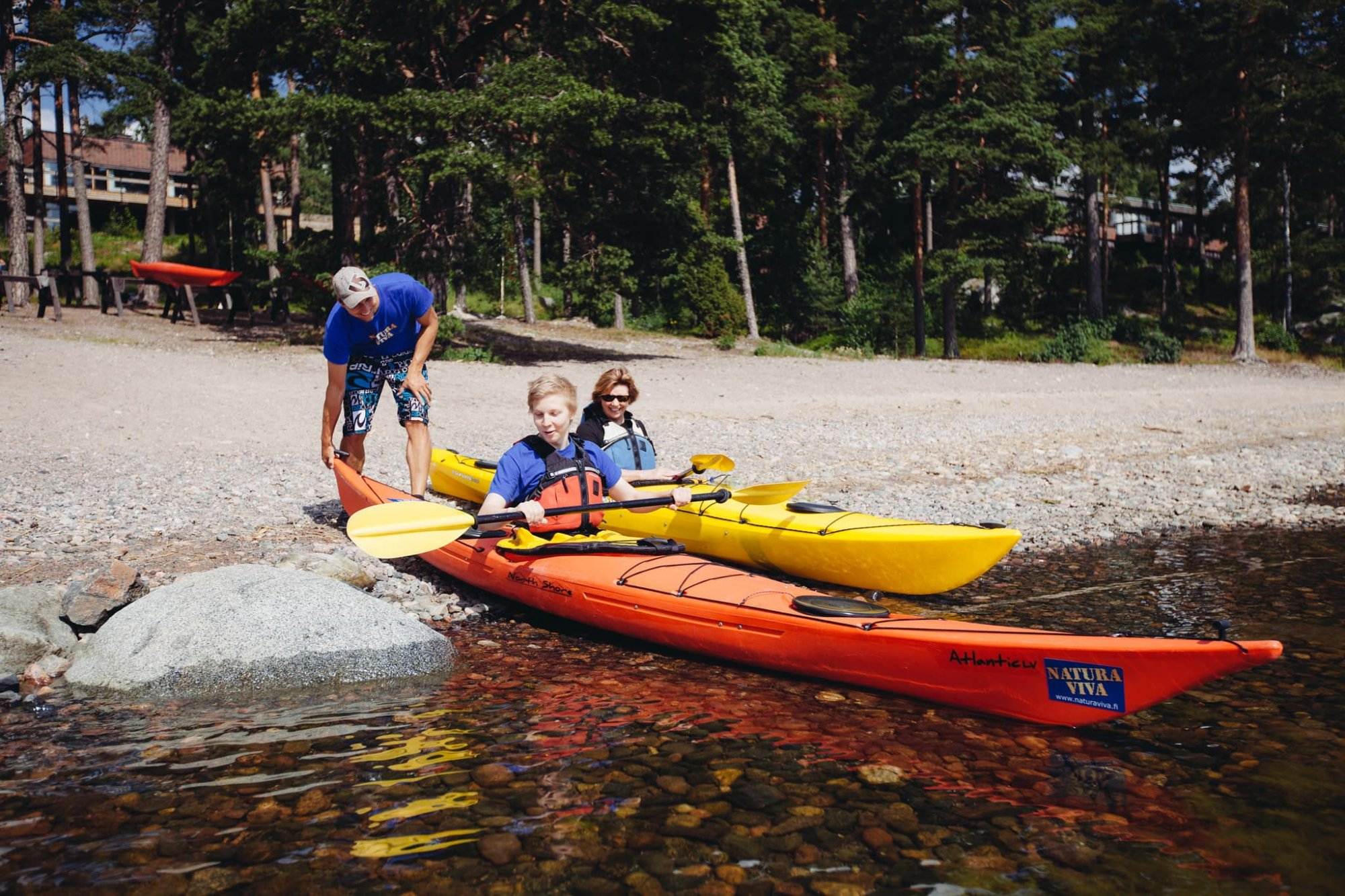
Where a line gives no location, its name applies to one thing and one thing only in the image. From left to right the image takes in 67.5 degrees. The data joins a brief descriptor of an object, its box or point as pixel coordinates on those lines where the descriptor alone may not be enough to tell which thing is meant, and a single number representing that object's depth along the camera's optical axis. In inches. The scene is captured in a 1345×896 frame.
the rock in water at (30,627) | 179.0
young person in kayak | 217.6
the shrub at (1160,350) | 1022.4
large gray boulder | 177.3
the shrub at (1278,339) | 1111.6
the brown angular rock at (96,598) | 197.2
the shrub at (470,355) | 739.4
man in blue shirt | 252.8
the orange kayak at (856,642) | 143.2
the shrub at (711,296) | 1061.8
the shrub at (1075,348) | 1004.6
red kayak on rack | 821.2
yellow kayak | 223.3
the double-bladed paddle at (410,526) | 214.1
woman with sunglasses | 264.8
